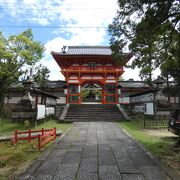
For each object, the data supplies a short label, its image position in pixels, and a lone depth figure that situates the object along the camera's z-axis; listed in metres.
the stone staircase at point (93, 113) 18.16
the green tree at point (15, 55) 18.92
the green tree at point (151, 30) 7.18
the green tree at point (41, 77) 23.58
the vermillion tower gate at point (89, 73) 23.39
